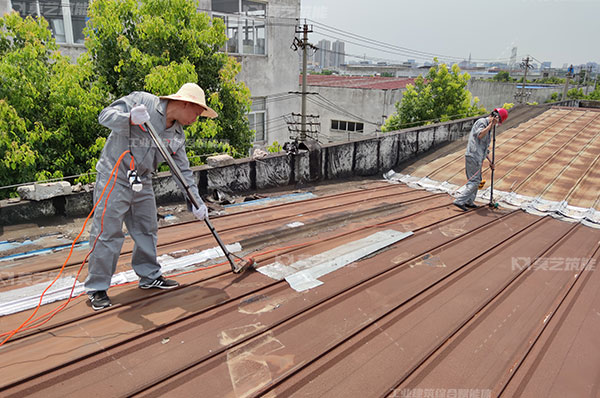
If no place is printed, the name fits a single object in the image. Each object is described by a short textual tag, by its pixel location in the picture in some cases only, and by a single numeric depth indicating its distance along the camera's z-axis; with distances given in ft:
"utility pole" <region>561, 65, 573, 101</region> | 104.60
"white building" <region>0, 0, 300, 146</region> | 41.06
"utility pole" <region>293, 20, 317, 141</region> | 45.52
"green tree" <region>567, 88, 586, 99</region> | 136.96
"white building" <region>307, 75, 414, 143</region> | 73.36
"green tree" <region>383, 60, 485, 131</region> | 62.08
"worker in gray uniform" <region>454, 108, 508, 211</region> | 18.97
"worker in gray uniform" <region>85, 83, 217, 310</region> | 9.27
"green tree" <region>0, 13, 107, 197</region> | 20.39
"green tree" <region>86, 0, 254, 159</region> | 24.66
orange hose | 8.72
